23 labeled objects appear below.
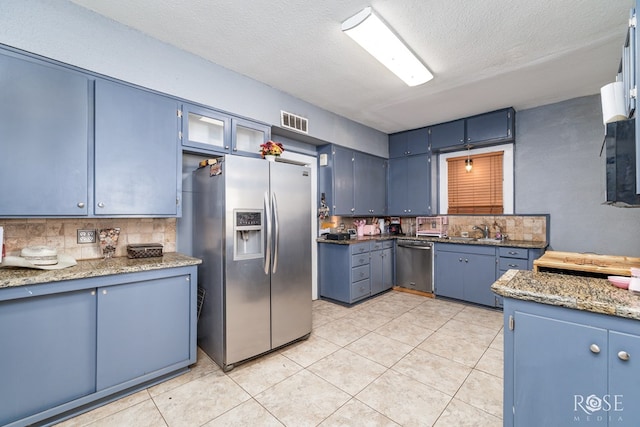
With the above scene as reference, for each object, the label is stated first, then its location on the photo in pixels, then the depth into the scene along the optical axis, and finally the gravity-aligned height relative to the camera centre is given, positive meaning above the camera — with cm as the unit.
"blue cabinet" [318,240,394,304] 381 -83
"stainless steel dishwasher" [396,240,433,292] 423 -82
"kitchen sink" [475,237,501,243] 383 -38
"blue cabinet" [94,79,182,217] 203 +50
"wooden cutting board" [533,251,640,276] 166 -34
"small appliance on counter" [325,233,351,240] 393 -32
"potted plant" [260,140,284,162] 264 +63
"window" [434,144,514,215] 406 +68
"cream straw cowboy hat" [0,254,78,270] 172 -32
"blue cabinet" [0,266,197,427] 159 -85
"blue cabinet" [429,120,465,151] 421 +128
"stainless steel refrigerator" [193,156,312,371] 227 -36
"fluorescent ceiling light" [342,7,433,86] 202 +143
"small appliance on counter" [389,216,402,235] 513 -25
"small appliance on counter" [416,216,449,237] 455 -20
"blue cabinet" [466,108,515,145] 379 +126
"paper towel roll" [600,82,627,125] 134 +56
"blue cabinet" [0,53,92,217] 169 +51
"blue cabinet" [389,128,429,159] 462 +127
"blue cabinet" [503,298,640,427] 107 -67
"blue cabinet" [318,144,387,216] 405 +53
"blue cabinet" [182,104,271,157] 249 +84
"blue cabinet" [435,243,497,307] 367 -83
